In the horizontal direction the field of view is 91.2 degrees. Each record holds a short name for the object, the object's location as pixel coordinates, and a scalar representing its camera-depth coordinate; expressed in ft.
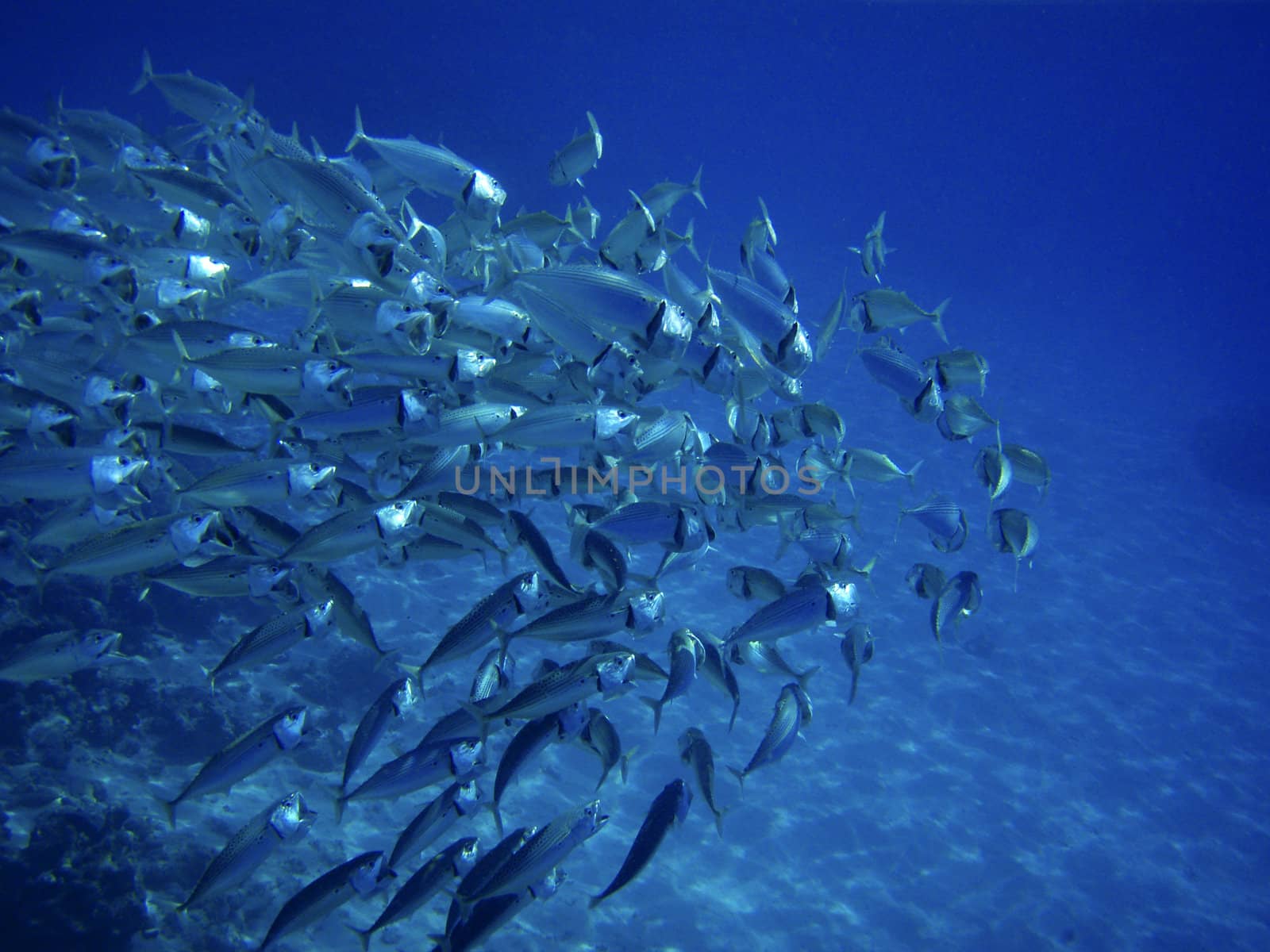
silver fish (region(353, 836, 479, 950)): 11.14
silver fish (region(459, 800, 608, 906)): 9.85
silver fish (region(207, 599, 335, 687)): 10.53
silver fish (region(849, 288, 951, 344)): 14.16
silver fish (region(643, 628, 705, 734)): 10.71
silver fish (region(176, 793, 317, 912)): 10.65
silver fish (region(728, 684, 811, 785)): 13.88
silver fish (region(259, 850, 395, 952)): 10.79
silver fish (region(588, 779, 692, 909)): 10.12
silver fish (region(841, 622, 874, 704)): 14.56
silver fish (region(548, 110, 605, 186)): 15.72
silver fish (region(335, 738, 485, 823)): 10.95
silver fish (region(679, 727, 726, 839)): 12.65
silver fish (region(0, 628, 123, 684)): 12.52
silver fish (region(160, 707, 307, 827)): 10.60
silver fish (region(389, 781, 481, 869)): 11.20
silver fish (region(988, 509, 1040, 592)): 13.58
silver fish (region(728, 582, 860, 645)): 12.09
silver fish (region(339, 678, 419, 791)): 11.15
